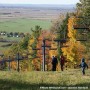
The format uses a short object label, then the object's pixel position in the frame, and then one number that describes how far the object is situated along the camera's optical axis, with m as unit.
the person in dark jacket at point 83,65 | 20.53
